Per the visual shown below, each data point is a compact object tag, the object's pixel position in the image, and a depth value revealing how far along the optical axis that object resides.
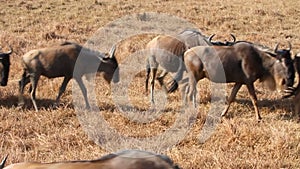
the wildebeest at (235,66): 15.80
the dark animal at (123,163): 6.91
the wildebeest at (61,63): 16.41
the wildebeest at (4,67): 17.20
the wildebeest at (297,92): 15.48
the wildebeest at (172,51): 17.83
